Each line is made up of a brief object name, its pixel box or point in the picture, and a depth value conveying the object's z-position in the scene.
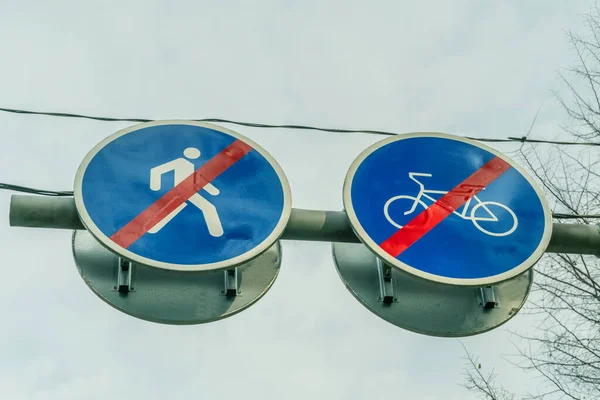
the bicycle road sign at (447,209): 3.87
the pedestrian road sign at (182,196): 3.67
